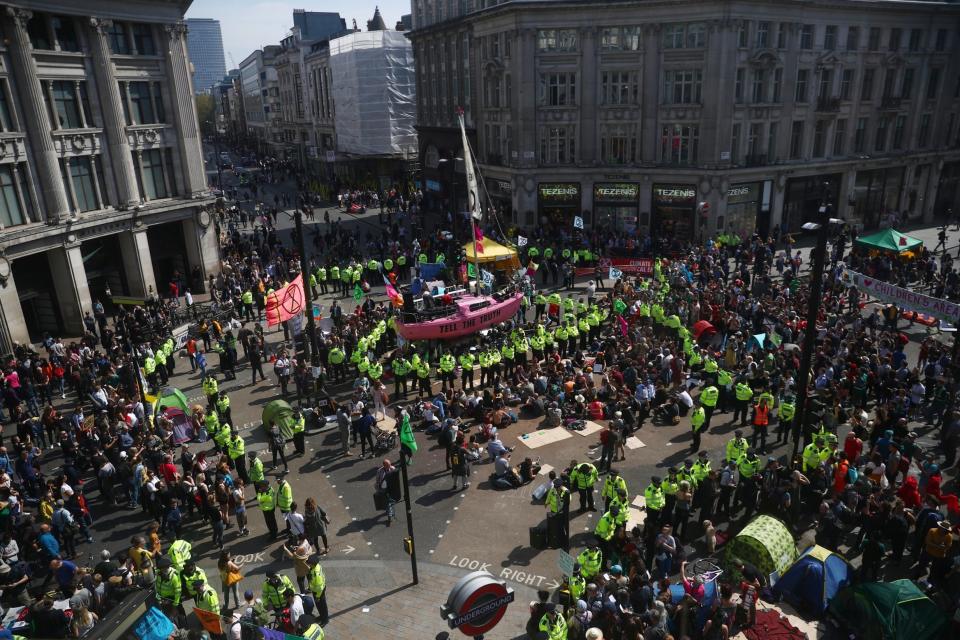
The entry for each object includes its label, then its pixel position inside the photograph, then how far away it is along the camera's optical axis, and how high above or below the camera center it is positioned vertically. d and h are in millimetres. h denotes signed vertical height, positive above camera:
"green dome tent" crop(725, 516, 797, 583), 13531 -8513
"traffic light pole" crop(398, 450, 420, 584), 13688 -8063
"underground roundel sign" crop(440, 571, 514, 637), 10469 -7335
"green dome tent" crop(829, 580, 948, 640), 11766 -8607
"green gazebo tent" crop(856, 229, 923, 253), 31945 -6070
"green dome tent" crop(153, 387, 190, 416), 20375 -7813
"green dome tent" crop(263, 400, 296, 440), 19922 -8208
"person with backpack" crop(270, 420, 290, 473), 19438 -8749
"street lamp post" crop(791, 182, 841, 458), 14547 -4229
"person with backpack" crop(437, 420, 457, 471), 18969 -8547
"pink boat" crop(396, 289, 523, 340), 26656 -7614
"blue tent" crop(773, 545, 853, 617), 13039 -8870
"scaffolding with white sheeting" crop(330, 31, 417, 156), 68438 +3757
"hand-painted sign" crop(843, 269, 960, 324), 21875 -6460
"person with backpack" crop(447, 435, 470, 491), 18047 -8810
